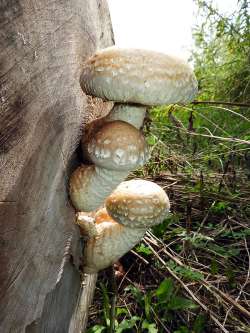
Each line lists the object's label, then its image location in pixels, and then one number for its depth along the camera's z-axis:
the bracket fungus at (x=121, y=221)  0.27
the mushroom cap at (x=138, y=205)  0.26
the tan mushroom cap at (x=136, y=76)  0.19
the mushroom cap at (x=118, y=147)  0.22
